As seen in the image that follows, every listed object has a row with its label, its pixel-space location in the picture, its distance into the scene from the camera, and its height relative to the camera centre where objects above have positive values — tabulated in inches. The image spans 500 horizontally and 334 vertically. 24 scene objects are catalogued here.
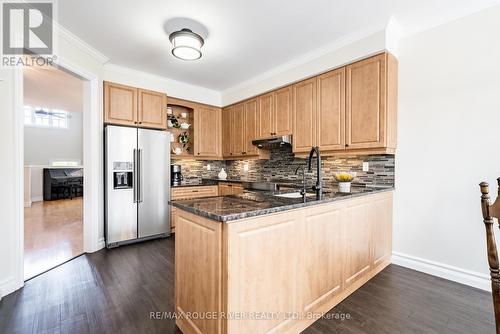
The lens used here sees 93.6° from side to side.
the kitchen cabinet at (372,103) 102.4 +28.9
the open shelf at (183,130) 182.7 +29.1
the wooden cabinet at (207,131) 183.0 +27.9
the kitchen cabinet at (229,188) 161.1 -15.6
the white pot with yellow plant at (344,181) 103.7 -6.7
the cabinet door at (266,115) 153.3 +34.2
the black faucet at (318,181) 78.9 -5.1
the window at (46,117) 322.3 +70.2
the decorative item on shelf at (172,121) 177.6 +34.0
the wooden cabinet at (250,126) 165.5 +28.6
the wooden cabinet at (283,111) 141.7 +33.9
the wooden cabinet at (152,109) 148.6 +36.9
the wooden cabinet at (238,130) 175.2 +27.8
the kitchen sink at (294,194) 94.1 -11.7
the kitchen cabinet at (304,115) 128.8 +29.0
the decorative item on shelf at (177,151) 176.4 +11.4
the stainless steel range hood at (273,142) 138.4 +15.0
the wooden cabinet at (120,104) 136.2 +37.1
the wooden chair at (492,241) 36.8 -12.0
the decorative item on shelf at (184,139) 182.2 +21.2
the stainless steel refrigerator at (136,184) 132.1 -11.1
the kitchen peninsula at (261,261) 52.0 -24.8
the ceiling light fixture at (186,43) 101.2 +54.6
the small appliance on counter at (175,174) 173.7 -6.1
